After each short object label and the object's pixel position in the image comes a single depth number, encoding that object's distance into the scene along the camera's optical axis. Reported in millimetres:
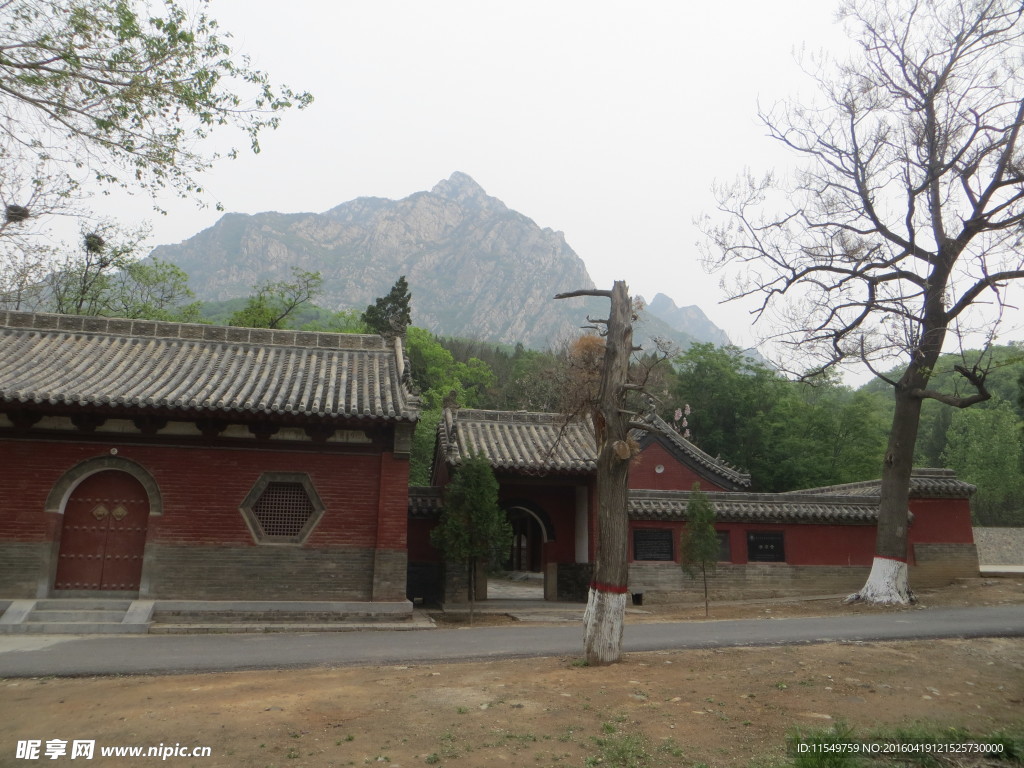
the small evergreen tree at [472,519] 12695
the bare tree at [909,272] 12594
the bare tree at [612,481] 7395
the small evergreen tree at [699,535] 13508
